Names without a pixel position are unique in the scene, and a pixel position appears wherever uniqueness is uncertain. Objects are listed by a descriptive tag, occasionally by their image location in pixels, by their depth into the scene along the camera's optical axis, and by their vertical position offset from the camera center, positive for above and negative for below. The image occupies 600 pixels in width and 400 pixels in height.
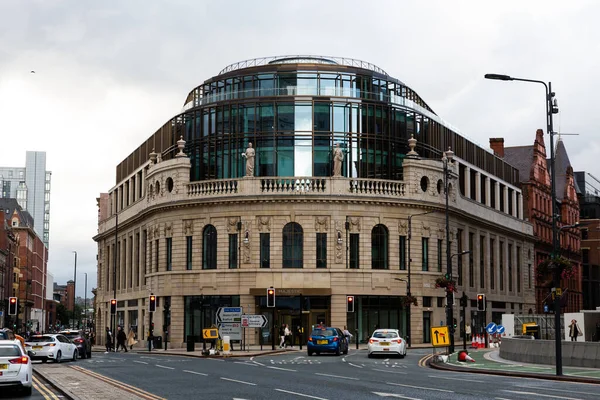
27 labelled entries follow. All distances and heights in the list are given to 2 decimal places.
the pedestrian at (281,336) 63.22 -2.14
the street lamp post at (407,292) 70.15 +0.92
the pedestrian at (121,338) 67.32 -2.43
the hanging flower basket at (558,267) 34.40 +1.49
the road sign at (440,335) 42.62 -1.36
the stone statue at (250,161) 71.88 +10.88
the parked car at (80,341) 51.72 -2.03
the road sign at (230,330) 54.05 -1.45
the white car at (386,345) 48.47 -2.04
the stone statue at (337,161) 71.38 +10.79
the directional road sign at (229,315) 54.06 -0.60
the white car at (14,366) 24.23 -1.59
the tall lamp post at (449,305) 49.30 +0.01
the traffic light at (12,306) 53.27 -0.11
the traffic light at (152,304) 65.72 +0.02
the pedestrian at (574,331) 47.28 -1.27
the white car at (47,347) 45.25 -2.09
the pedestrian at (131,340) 70.81 -2.66
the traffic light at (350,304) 64.19 +0.06
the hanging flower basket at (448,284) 58.19 +1.30
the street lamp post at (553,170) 30.42 +4.68
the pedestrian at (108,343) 71.62 -2.93
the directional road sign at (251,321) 56.31 -0.97
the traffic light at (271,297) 60.75 +0.49
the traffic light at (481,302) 59.75 +0.17
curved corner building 70.19 +7.51
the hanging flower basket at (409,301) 68.94 +0.30
